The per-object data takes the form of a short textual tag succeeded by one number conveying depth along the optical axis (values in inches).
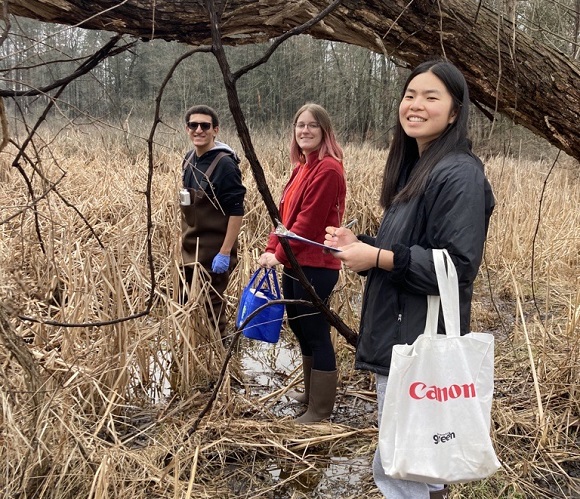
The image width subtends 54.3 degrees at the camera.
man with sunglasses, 128.4
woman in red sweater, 103.6
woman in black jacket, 56.9
